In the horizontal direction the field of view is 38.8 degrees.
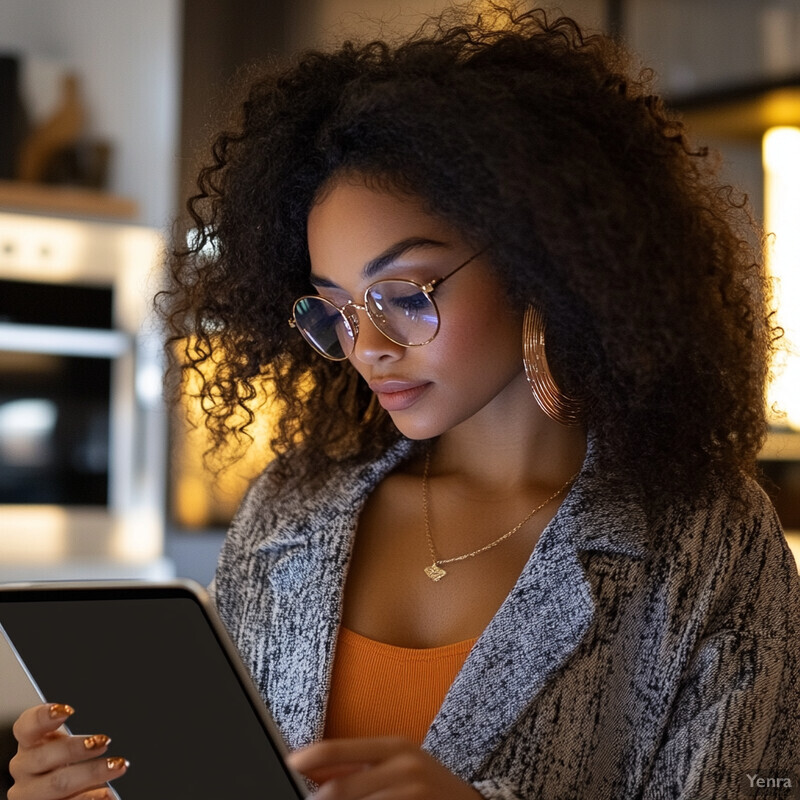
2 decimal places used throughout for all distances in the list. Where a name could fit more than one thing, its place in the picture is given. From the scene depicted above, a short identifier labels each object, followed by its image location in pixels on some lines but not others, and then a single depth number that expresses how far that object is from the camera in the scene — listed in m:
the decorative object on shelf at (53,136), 2.91
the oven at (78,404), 2.87
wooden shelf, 2.86
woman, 1.00
